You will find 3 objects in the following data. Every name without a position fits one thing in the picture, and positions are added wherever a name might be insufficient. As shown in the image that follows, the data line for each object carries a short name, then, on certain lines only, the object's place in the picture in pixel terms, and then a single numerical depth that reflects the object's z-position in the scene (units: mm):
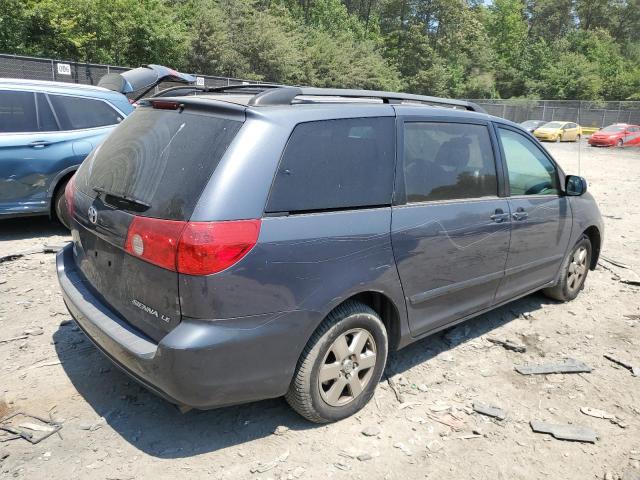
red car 30016
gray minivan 2406
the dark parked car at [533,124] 33406
